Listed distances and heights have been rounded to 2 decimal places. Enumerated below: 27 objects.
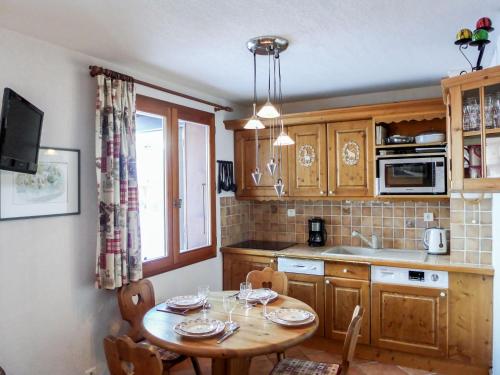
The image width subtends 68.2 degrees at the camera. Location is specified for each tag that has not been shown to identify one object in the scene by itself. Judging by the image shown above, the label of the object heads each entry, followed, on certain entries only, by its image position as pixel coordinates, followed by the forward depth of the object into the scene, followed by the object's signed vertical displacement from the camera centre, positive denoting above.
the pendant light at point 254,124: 2.20 +0.40
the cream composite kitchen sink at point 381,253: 3.21 -0.61
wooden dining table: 1.77 -0.76
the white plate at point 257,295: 2.45 -0.72
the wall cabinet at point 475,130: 1.76 +0.28
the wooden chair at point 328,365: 1.95 -1.08
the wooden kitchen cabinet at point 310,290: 3.39 -0.95
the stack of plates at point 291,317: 2.04 -0.74
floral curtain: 2.49 +0.01
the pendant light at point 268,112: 2.05 +0.44
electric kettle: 3.30 -0.48
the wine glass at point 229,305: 2.17 -0.74
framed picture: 2.10 +0.02
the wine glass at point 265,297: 2.27 -0.72
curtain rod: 2.50 +0.83
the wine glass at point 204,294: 2.30 -0.66
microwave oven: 3.12 +0.11
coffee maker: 3.90 -0.47
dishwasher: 2.95 -1.01
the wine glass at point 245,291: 2.41 -0.67
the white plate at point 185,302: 2.36 -0.73
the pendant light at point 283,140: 2.36 +0.31
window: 3.07 +0.06
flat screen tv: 1.81 +0.31
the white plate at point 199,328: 1.89 -0.74
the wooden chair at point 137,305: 2.52 -0.81
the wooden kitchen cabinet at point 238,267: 3.74 -0.80
